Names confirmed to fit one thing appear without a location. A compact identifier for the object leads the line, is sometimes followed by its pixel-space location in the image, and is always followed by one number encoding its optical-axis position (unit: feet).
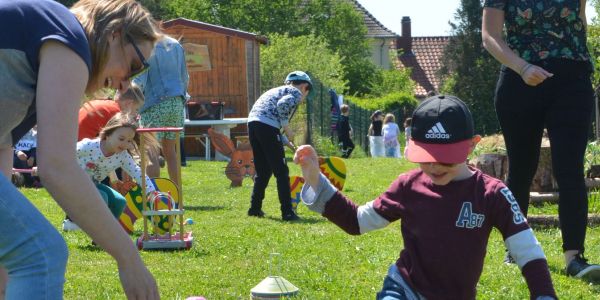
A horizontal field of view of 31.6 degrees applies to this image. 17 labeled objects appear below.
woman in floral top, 18.80
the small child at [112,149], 26.16
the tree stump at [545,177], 31.89
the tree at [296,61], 132.16
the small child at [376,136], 100.12
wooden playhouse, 84.53
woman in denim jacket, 32.04
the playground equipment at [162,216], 23.99
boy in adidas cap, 13.30
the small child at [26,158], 45.78
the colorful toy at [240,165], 47.91
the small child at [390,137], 96.99
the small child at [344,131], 93.30
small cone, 16.46
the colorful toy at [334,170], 39.34
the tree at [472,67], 162.91
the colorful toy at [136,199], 26.50
